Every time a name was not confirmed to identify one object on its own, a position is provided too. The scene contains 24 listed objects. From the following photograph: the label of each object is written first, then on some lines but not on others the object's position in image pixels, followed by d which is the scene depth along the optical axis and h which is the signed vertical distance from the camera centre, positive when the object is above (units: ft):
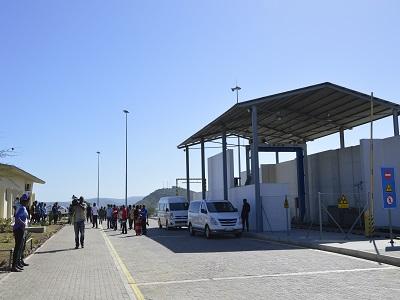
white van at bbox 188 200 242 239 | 76.84 -1.50
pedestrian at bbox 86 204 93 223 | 137.08 -0.19
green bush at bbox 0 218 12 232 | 87.06 -2.52
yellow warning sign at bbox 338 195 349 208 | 66.80 +0.52
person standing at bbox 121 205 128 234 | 97.19 -1.56
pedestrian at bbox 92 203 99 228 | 113.97 -0.40
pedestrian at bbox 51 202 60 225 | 130.93 -0.20
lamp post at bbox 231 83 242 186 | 125.59 +29.50
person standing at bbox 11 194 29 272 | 41.04 -1.67
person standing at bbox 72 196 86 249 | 62.59 -0.57
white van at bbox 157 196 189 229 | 103.14 -0.57
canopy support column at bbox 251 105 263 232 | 83.35 +2.31
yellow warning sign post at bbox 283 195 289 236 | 77.57 +0.26
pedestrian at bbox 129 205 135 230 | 109.42 -1.35
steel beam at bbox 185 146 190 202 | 137.49 +9.19
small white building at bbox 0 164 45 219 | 119.08 +5.43
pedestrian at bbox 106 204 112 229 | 116.94 -1.14
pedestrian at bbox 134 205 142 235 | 91.25 -2.23
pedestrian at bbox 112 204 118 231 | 111.65 -1.55
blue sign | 56.13 +2.04
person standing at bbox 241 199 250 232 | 85.66 -0.72
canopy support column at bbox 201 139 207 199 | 126.93 +9.07
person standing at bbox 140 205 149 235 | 92.27 -1.89
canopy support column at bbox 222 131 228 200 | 110.22 +10.36
